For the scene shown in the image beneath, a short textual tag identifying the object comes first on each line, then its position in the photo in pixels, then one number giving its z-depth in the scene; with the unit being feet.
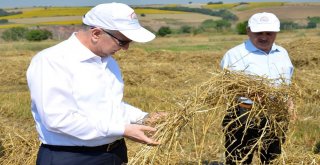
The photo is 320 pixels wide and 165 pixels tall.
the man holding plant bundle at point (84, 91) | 9.31
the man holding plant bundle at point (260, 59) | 14.69
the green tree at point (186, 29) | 160.93
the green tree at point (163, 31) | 151.45
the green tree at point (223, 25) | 161.89
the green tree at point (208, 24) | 169.27
